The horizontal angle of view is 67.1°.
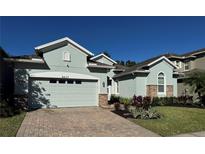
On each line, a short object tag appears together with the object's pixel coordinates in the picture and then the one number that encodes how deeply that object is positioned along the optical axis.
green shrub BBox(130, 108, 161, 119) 9.25
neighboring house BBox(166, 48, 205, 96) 17.78
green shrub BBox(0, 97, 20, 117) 8.76
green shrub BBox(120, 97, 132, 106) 13.64
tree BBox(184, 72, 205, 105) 13.84
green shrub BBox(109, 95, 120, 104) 16.41
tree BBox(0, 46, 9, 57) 12.55
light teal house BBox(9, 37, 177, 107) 11.60
